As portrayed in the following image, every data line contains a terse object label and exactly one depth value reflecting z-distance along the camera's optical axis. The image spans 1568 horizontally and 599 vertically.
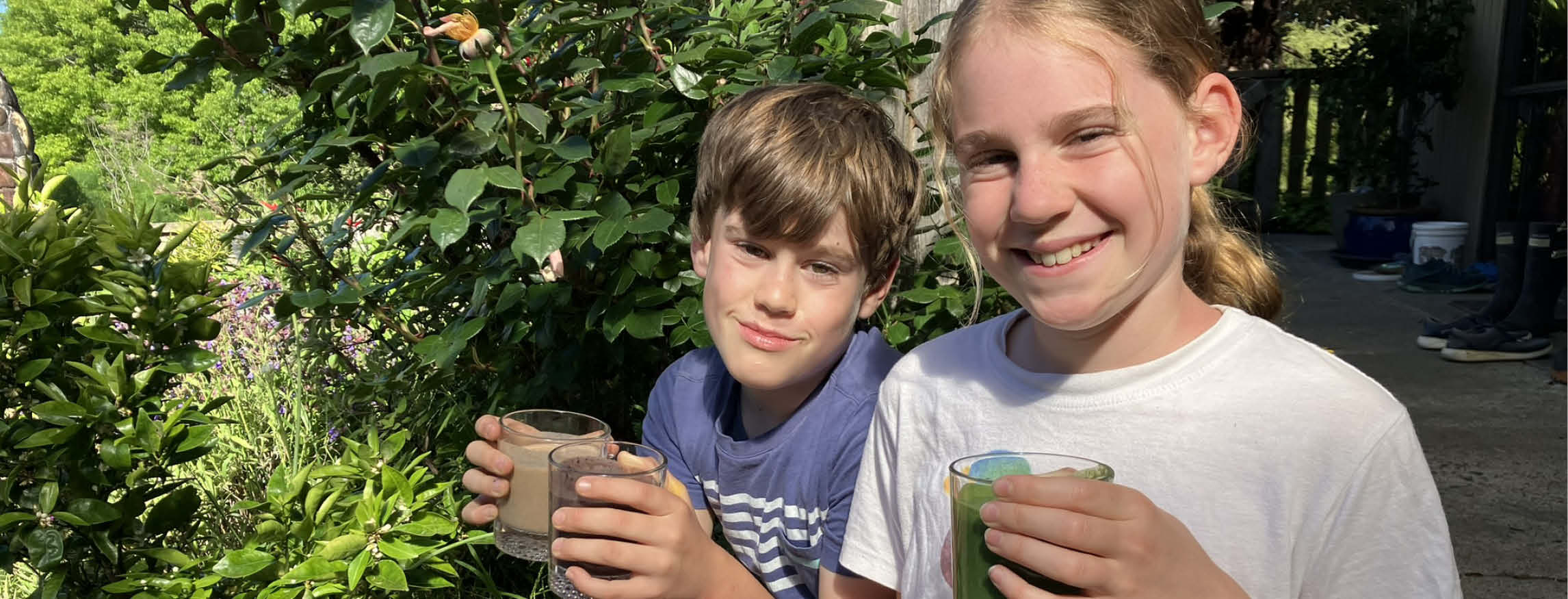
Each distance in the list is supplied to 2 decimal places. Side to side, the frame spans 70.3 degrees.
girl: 1.14
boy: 1.71
